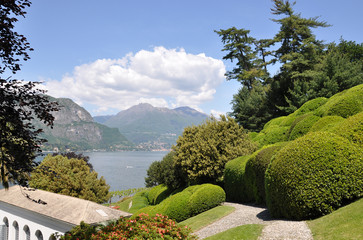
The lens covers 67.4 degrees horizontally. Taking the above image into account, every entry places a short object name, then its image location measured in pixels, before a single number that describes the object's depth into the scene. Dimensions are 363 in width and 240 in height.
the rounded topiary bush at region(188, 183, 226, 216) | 16.25
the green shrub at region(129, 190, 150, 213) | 32.43
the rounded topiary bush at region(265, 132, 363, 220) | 8.52
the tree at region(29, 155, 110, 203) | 32.06
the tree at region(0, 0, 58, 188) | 6.05
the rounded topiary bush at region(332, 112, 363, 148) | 9.23
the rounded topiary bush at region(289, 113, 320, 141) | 15.21
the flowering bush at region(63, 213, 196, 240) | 7.60
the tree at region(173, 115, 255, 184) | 22.12
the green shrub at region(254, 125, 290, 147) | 20.00
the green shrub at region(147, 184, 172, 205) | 31.69
